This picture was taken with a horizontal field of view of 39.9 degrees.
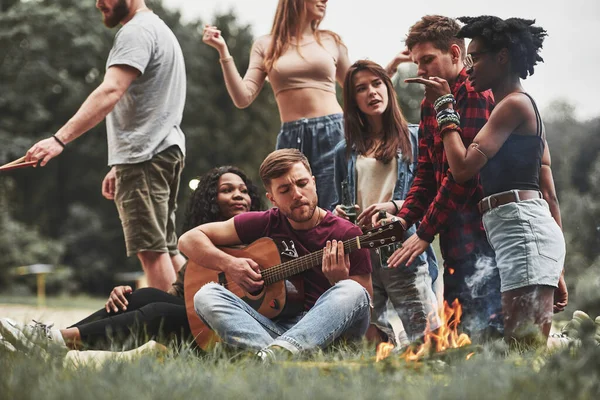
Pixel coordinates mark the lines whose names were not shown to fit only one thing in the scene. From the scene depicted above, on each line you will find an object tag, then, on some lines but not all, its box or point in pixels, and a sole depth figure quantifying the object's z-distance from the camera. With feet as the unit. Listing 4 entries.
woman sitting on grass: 13.42
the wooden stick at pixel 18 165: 14.25
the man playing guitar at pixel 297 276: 12.21
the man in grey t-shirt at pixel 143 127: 16.31
